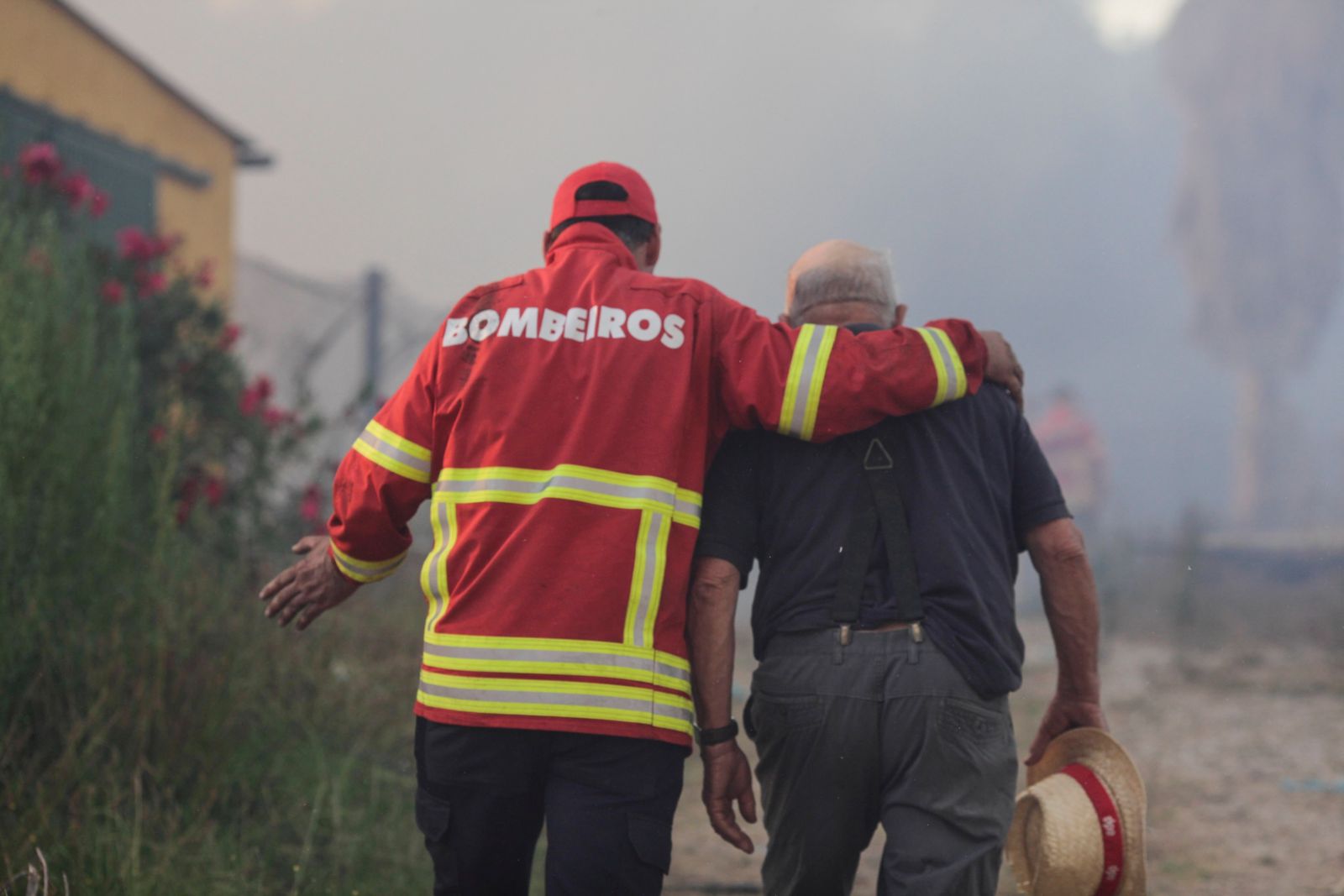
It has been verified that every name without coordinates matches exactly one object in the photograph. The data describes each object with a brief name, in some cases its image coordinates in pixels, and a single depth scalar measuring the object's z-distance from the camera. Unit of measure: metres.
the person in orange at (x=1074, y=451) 27.44
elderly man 5.41
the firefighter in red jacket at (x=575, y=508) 5.12
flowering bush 12.54
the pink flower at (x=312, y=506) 14.00
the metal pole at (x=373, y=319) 27.05
